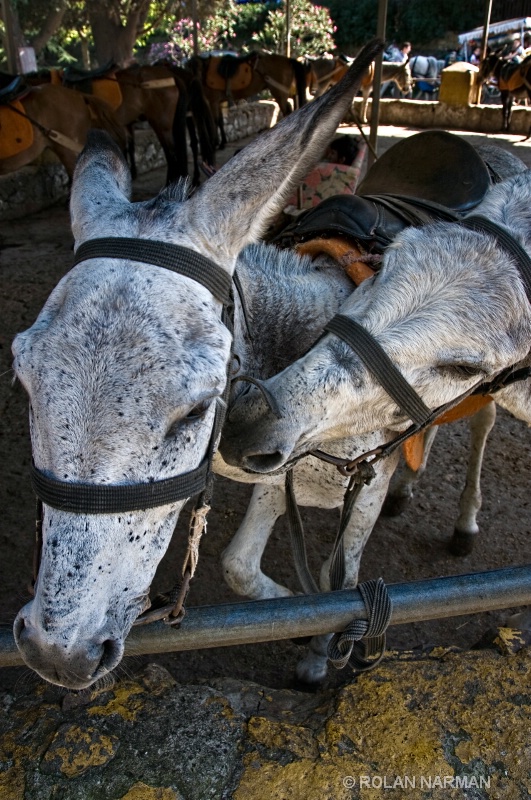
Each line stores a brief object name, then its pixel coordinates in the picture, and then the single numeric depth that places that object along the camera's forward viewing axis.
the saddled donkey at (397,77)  18.68
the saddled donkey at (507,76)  15.16
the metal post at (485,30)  13.92
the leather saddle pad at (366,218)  2.14
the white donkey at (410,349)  1.54
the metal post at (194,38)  13.57
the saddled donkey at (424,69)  24.37
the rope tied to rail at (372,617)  1.60
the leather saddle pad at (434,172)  2.75
